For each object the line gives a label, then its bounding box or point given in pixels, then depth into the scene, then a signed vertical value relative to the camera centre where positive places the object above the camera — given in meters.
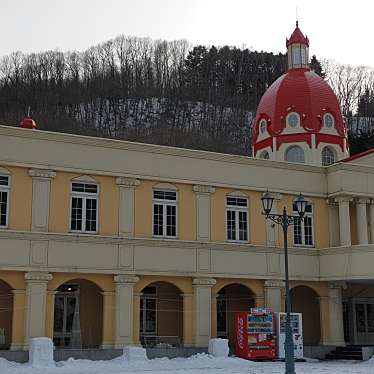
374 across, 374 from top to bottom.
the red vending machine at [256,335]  25.58 -0.47
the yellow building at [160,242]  23.84 +3.09
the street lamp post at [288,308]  17.47 +0.37
